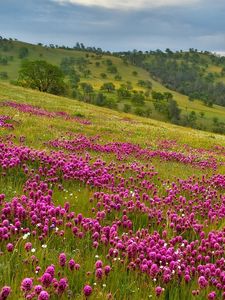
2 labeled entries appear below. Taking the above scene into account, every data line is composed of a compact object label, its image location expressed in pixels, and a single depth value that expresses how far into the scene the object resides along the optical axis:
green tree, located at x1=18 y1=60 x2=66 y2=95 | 105.00
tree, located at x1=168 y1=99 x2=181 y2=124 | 193.43
